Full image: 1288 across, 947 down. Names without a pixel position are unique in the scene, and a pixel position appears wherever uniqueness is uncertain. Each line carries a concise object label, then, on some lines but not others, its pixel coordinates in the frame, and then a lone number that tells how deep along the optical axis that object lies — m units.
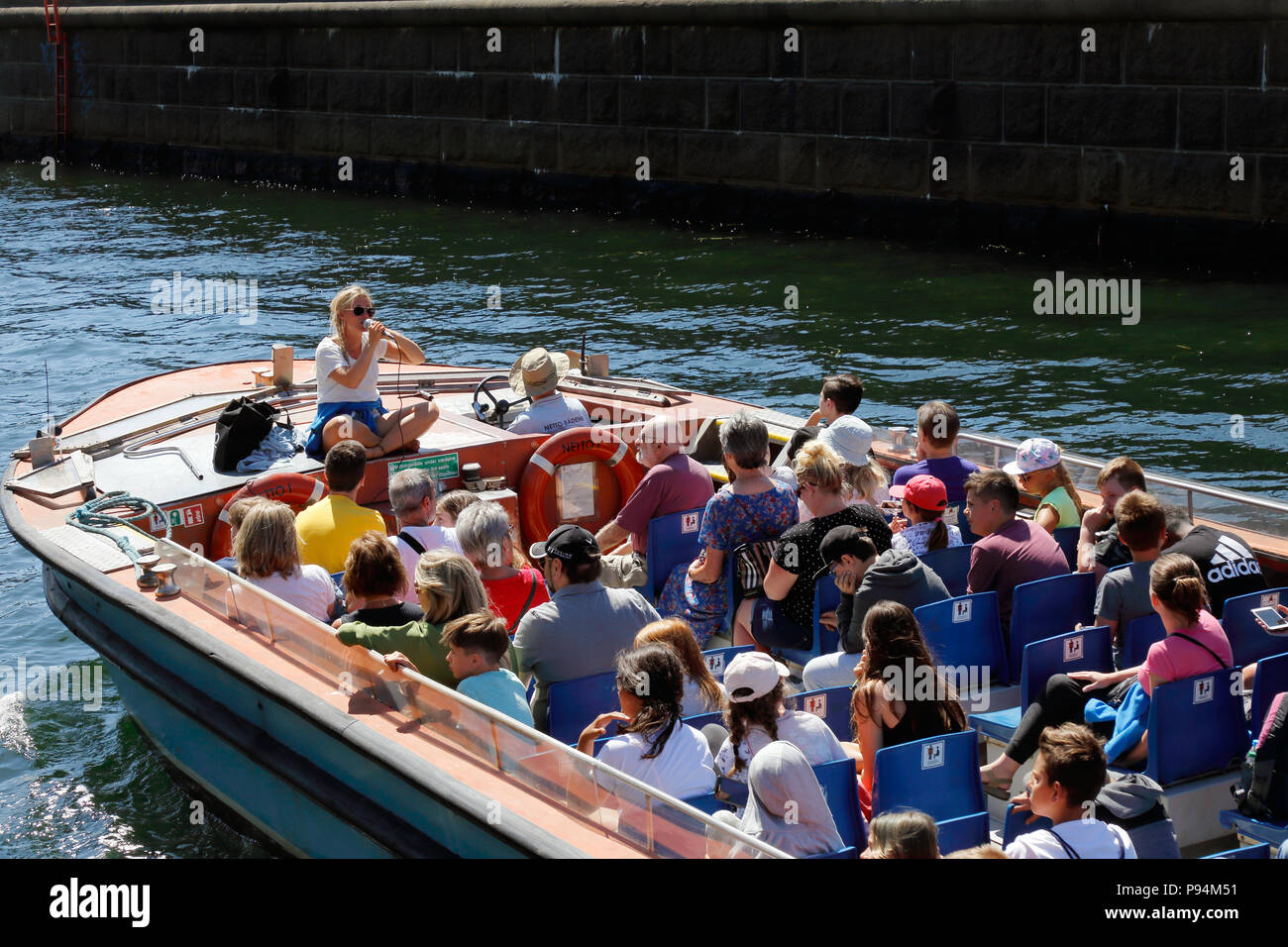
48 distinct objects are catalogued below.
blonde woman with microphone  14.30
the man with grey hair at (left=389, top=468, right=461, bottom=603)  11.59
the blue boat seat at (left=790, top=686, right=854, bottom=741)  9.71
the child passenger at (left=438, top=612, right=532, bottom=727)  9.40
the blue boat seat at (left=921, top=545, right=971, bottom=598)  11.56
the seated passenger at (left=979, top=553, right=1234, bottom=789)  9.12
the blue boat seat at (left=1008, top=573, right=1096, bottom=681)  10.69
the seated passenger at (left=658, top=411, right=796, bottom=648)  11.54
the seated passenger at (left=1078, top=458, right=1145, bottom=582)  11.27
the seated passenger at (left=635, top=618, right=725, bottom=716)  8.82
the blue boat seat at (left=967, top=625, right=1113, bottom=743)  9.86
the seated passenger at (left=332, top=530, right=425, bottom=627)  9.98
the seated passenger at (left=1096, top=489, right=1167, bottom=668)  10.12
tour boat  9.03
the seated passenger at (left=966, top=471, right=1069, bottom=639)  10.92
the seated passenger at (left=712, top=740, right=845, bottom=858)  7.67
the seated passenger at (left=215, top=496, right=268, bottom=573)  11.98
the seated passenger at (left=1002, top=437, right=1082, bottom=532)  12.46
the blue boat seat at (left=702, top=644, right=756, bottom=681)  10.12
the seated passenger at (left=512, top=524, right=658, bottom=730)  9.75
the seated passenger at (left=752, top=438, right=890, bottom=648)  11.02
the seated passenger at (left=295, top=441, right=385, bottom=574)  12.18
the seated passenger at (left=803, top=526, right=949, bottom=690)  10.17
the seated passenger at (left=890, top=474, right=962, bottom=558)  11.52
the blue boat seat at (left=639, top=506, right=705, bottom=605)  12.79
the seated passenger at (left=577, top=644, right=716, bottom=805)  8.42
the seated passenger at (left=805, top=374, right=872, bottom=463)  12.91
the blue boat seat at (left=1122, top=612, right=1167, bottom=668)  10.06
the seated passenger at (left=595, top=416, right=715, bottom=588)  12.82
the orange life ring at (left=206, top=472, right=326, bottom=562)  13.54
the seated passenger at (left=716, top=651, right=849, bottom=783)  8.13
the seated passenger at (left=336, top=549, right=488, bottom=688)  9.59
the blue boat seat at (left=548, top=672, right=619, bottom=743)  9.62
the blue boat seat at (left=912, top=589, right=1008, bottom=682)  10.33
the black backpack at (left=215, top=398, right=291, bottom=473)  14.14
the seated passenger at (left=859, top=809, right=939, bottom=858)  6.94
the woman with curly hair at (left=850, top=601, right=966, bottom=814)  8.60
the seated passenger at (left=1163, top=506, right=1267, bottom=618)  10.70
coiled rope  12.86
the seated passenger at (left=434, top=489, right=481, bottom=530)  12.27
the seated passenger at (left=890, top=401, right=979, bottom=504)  12.62
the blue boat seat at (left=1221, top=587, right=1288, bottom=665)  10.38
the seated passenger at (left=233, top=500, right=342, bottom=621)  11.02
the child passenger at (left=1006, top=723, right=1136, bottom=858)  7.27
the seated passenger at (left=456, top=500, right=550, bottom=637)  10.68
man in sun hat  15.15
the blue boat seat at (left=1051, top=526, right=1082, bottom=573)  12.15
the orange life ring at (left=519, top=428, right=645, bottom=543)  14.65
